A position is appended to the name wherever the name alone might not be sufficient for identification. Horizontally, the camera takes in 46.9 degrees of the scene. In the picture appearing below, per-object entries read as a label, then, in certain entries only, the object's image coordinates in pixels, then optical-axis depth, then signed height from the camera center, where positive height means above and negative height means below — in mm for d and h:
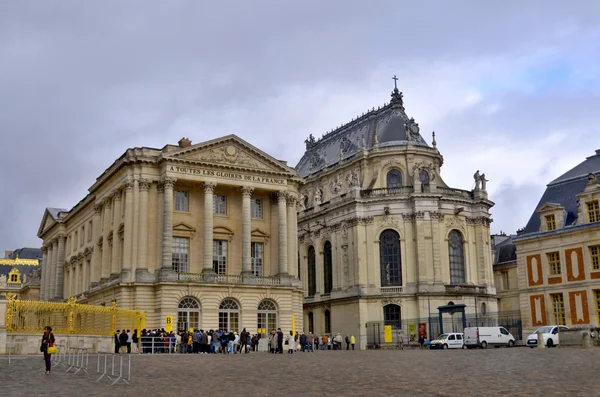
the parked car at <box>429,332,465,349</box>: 45312 -1141
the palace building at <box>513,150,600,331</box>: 45562 +4614
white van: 44188 -894
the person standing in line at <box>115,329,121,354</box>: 34494 -609
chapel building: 57938 +6964
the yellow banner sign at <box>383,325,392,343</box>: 53875 -567
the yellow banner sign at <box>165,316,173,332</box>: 43438 +427
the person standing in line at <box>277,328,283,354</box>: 37406 -638
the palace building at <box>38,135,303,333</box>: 45469 +6391
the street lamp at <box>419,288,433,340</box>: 52181 +1007
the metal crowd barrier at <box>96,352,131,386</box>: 16105 -1079
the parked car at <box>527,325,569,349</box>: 39312 -675
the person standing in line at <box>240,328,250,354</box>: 38450 -565
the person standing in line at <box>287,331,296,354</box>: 38344 -907
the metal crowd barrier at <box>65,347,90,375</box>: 19938 -989
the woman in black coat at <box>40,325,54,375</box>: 18316 -336
